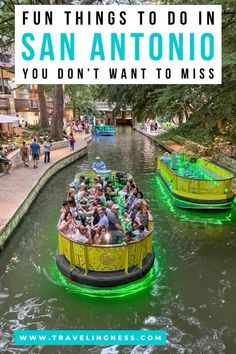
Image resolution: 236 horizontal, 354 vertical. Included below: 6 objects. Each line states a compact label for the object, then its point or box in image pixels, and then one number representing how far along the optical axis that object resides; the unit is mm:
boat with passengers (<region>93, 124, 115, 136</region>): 57906
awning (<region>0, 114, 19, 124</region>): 24853
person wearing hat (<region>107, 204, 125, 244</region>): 9758
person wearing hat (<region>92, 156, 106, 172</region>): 20155
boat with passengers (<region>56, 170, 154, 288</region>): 9242
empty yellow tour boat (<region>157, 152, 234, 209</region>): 15844
